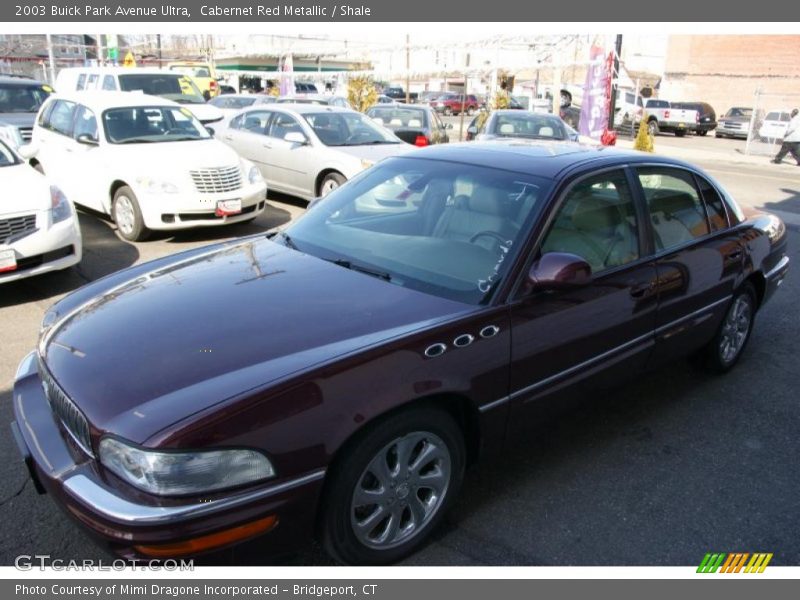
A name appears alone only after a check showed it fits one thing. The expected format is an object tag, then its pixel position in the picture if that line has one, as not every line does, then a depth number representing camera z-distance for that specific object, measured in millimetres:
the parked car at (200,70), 29816
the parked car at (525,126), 11406
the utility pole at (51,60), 31722
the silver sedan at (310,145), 8906
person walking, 17719
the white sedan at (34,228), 5227
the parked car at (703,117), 32188
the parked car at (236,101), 18266
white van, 13102
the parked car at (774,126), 22320
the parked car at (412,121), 12724
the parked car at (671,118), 31812
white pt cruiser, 7188
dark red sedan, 2068
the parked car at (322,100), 16405
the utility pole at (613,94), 15834
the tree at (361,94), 21000
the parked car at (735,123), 30600
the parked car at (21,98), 12305
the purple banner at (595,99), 15281
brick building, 37875
